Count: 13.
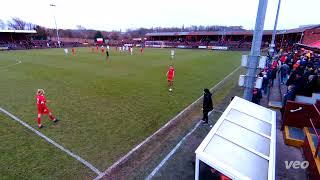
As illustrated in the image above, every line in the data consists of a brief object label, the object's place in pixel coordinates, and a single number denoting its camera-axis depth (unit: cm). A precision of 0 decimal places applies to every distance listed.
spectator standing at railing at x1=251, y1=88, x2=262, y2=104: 934
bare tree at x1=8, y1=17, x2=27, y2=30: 11250
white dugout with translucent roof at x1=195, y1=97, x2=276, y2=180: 333
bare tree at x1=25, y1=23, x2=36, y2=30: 11534
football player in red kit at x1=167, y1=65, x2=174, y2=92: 1320
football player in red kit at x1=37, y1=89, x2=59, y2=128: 788
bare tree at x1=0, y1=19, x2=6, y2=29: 11388
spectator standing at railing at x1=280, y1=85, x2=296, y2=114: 862
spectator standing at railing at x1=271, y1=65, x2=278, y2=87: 1414
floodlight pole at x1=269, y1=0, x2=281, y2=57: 1663
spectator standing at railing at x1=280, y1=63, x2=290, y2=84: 1516
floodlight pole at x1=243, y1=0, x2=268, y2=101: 613
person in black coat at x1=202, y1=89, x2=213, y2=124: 807
